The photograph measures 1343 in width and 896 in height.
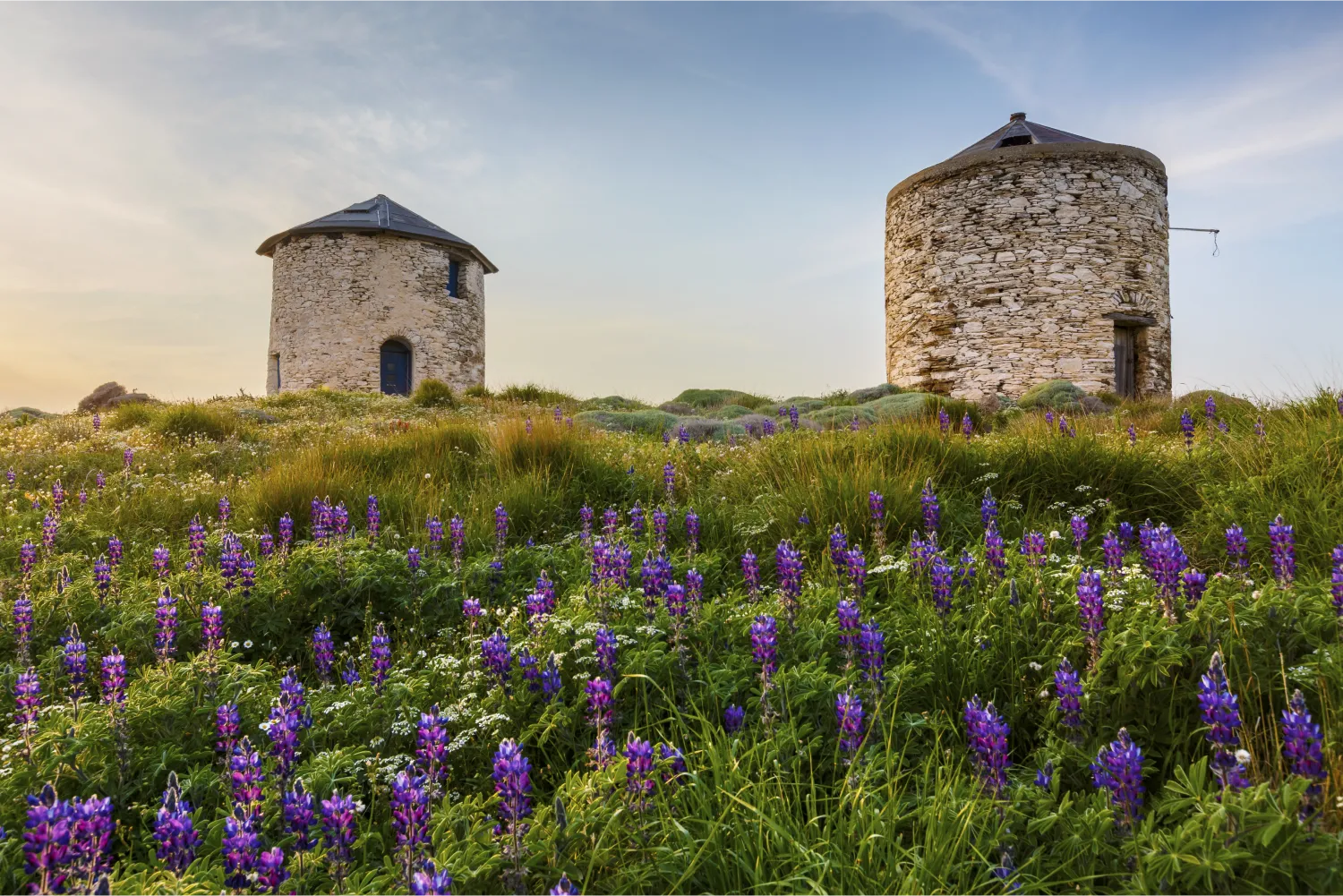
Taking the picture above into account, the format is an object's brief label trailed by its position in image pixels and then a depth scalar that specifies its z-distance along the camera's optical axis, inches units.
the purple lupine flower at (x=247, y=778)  74.6
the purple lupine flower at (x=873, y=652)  96.5
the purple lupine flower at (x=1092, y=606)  101.7
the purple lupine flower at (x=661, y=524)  181.5
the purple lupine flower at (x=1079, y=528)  152.8
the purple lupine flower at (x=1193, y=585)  108.7
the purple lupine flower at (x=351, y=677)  122.2
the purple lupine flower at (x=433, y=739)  79.0
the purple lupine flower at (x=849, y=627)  104.8
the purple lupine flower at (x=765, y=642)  98.3
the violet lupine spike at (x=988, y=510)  167.3
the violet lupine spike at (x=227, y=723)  93.9
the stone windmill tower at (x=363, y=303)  1182.9
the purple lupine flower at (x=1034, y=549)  130.0
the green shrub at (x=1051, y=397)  591.5
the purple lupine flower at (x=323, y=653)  127.6
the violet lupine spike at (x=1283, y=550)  115.6
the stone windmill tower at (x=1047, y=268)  733.9
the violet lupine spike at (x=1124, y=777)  74.1
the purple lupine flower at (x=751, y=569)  138.3
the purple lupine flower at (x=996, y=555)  134.7
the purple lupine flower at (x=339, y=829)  70.4
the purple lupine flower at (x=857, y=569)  130.4
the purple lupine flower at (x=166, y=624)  121.9
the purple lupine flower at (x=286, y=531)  185.6
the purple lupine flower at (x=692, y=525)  173.1
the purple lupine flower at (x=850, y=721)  87.9
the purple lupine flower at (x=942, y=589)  120.8
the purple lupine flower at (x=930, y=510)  169.8
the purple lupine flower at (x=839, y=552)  141.6
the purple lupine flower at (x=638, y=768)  76.5
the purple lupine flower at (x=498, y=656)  106.6
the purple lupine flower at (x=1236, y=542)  120.8
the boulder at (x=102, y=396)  970.7
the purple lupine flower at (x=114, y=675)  99.7
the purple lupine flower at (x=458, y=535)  176.8
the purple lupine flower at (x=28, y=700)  94.6
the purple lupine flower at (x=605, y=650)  99.7
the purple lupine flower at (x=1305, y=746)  70.2
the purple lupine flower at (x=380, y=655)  113.3
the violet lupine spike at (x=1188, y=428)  231.0
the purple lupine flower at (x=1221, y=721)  72.0
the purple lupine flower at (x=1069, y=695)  91.4
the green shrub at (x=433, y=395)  827.4
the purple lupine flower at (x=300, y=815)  70.2
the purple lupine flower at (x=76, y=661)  111.3
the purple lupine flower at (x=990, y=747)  79.3
